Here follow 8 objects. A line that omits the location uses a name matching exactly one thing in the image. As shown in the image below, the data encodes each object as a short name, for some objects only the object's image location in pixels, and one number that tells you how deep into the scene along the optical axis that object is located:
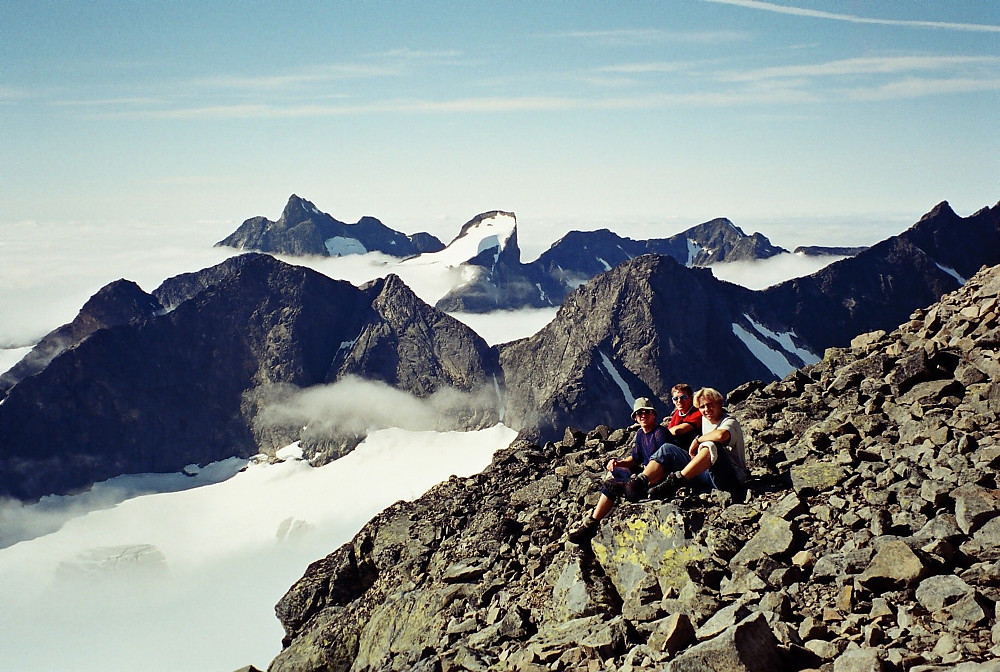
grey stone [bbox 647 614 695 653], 10.79
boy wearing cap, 16.05
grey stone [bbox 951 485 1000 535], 11.84
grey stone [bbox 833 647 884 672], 8.98
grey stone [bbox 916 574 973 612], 10.17
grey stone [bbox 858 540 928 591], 10.92
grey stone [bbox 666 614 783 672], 9.42
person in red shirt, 16.30
